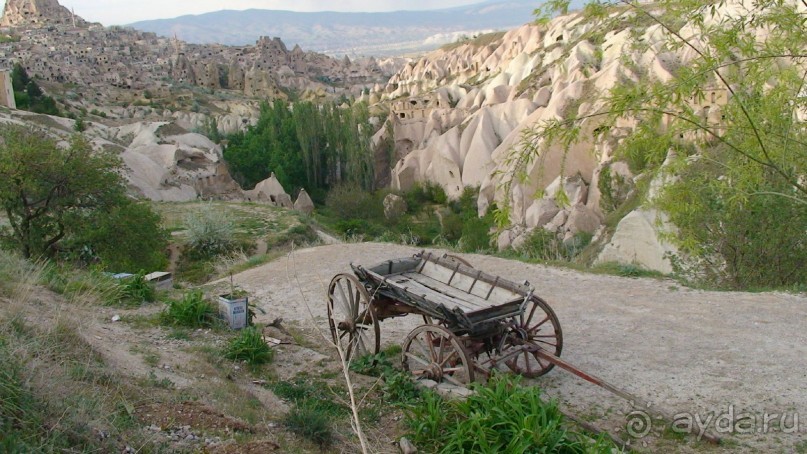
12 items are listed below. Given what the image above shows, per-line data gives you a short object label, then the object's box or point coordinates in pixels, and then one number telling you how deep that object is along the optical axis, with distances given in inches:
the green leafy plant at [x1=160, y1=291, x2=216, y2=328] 263.3
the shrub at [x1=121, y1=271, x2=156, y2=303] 306.2
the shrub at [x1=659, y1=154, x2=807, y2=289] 338.6
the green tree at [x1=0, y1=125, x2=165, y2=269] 382.9
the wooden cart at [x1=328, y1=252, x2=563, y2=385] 193.3
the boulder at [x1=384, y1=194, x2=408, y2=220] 1115.3
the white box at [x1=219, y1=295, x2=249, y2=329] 267.0
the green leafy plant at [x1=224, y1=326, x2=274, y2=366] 222.4
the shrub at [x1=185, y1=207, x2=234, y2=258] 522.3
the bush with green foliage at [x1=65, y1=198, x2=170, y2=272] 406.3
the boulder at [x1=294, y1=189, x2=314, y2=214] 1105.4
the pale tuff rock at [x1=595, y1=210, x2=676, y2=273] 452.8
